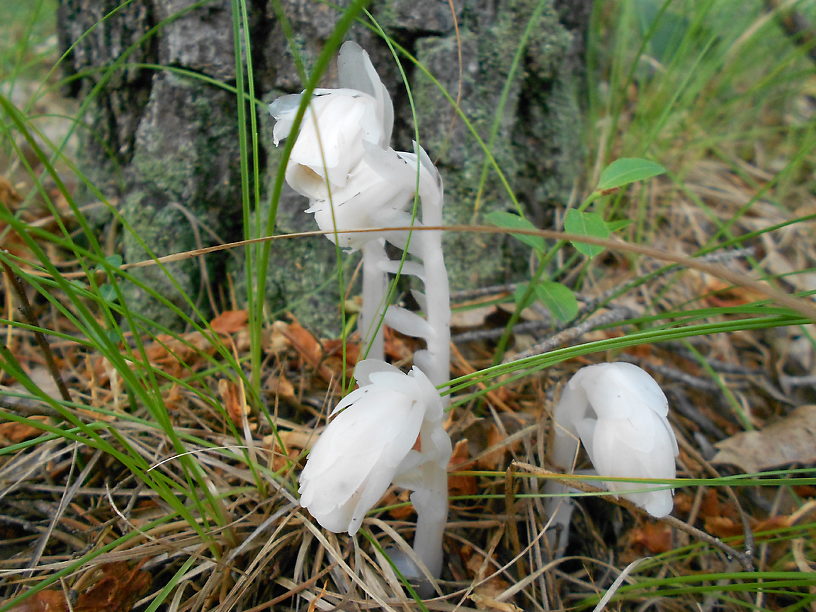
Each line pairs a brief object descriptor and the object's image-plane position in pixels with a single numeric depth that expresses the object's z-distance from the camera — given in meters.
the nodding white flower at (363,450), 0.08
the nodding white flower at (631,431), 0.09
